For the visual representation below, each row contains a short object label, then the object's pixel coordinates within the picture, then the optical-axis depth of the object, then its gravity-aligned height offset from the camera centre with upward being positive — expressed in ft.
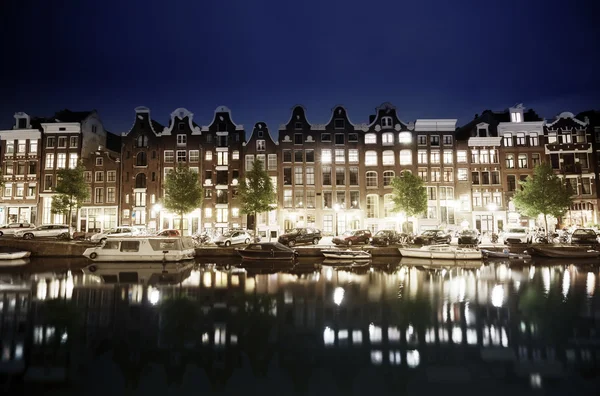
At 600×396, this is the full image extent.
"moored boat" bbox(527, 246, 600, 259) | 126.31 -10.75
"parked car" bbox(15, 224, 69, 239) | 141.59 -1.22
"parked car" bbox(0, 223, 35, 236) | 144.75 +0.40
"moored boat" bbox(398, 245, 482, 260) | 122.93 -10.17
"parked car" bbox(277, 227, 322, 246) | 144.05 -4.78
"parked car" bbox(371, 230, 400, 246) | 140.77 -5.57
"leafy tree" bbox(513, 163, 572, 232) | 156.66 +10.29
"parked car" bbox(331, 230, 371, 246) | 142.20 -5.75
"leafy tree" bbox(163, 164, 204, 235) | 157.17 +14.08
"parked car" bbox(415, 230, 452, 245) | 141.49 -5.94
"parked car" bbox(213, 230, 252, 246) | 139.54 -4.86
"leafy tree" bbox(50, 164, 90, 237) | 155.83 +15.75
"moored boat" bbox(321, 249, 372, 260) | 124.88 -10.10
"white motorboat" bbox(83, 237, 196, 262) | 121.70 -7.52
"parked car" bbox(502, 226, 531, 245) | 135.74 -5.20
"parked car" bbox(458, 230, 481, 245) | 134.31 -6.24
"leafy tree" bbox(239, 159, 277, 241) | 154.92 +13.21
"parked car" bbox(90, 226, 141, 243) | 137.80 -2.19
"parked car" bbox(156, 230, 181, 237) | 144.05 -2.51
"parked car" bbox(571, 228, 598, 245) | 133.49 -6.19
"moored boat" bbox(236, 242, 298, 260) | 126.00 -8.95
